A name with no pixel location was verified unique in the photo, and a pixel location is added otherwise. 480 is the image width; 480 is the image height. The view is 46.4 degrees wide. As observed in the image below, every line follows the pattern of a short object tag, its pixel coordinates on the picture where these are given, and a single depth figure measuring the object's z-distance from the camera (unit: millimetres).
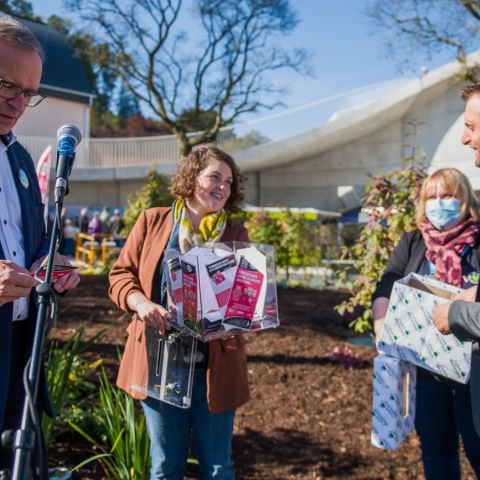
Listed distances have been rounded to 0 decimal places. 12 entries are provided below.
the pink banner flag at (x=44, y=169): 6492
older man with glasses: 1697
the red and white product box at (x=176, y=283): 2236
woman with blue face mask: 2504
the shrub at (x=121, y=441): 2781
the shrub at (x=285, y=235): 12547
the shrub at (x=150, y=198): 11414
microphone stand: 1059
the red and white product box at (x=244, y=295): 2275
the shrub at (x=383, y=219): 4863
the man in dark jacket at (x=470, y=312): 1993
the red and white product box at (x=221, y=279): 2270
